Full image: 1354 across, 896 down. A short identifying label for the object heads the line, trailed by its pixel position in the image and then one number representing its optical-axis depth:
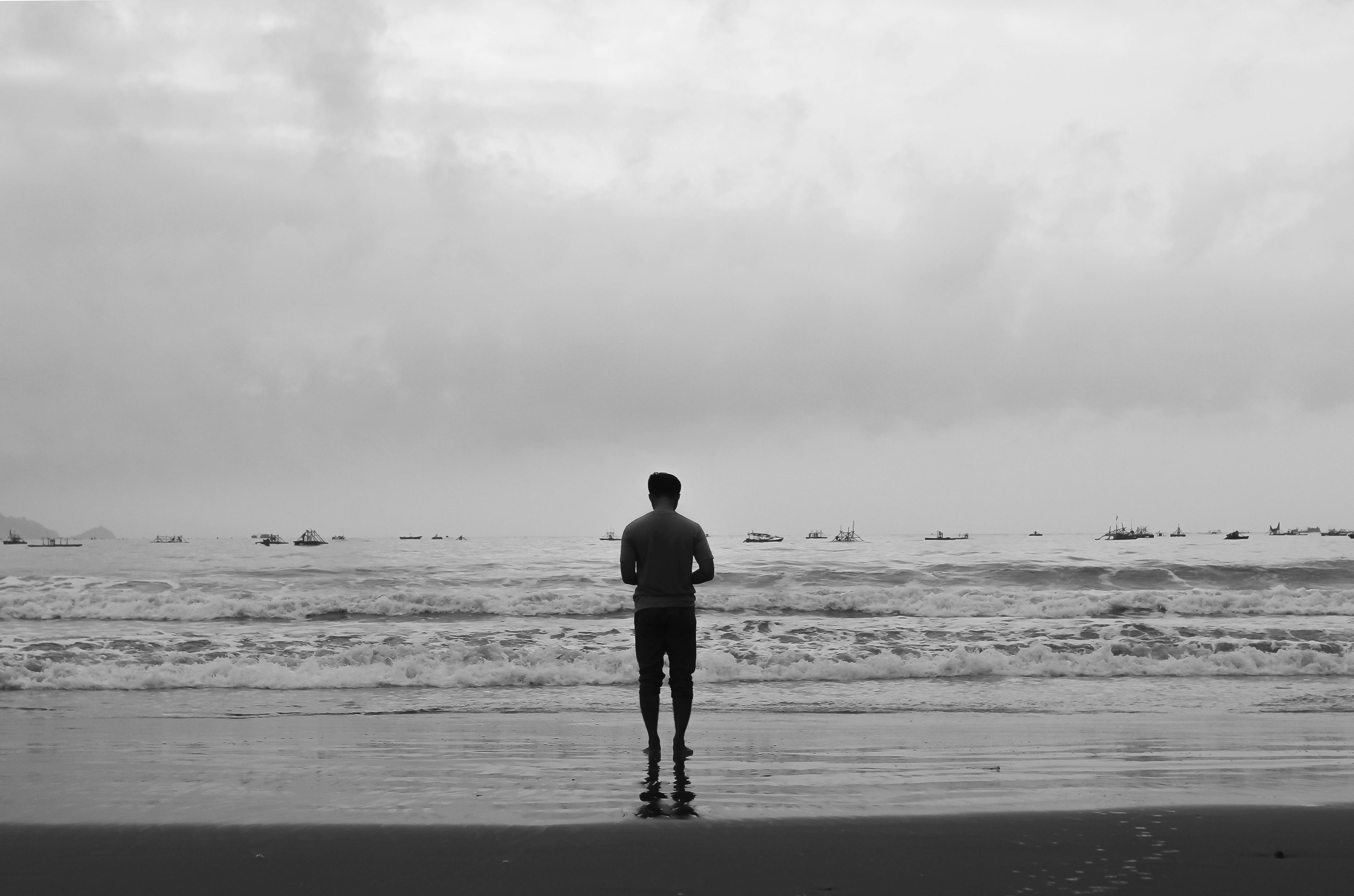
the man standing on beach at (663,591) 6.77
